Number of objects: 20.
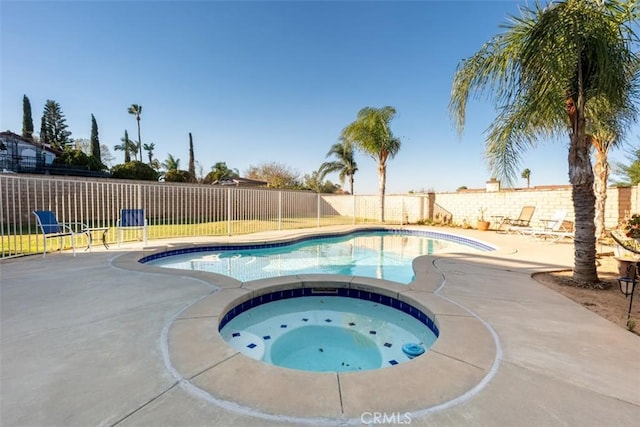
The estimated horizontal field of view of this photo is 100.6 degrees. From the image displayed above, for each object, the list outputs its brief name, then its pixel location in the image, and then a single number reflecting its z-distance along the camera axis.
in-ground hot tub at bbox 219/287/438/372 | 2.83
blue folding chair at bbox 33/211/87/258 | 5.39
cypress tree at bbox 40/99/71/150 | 30.88
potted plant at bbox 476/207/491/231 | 12.04
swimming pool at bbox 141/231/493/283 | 6.12
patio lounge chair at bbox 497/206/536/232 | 10.83
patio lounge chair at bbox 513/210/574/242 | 8.70
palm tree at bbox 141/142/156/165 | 34.22
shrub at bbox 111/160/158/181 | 17.89
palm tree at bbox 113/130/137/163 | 32.94
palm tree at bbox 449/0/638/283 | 3.57
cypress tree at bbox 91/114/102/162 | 30.08
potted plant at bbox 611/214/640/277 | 4.01
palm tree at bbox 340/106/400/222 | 14.27
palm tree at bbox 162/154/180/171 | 30.80
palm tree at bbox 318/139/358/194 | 22.39
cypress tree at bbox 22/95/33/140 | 28.05
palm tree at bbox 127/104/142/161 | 31.03
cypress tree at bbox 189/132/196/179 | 29.91
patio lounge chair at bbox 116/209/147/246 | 6.75
